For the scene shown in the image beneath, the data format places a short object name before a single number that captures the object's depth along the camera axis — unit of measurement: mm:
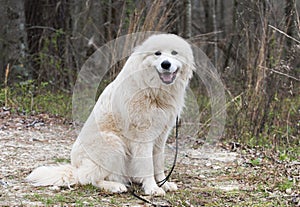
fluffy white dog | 3867
